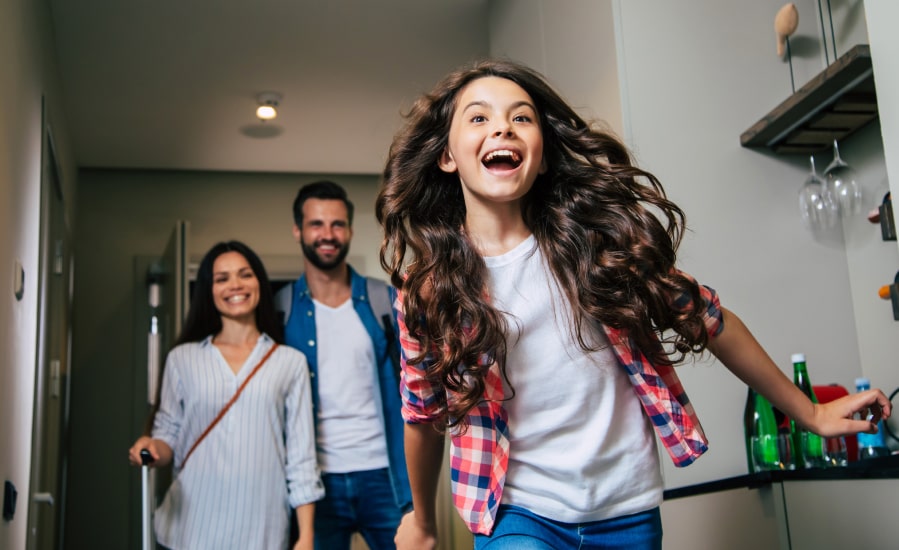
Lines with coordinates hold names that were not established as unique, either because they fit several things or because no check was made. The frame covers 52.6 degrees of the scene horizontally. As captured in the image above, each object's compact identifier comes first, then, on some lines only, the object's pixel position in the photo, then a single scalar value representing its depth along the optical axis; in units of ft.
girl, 4.10
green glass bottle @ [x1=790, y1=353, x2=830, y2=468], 6.92
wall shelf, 6.35
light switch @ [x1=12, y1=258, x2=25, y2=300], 7.73
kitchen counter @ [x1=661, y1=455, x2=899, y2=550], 5.38
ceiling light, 13.41
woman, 7.61
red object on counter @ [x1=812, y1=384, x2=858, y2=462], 7.07
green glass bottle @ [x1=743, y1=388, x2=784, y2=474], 6.95
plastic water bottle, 6.82
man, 8.09
